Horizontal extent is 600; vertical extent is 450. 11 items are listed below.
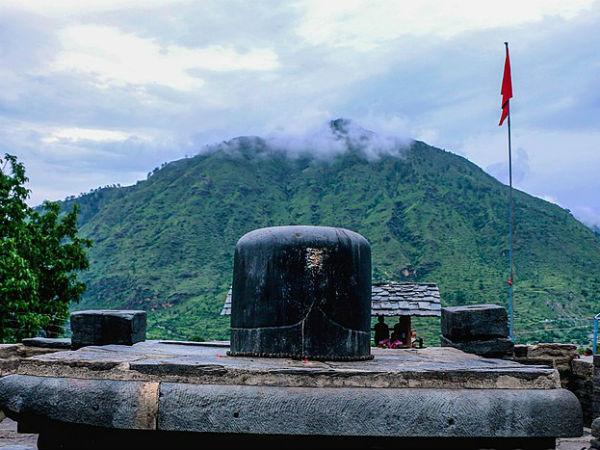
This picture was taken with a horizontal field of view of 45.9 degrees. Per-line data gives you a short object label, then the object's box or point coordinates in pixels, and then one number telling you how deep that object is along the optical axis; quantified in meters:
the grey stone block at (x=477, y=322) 6.67
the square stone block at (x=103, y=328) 6.51
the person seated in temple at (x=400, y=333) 14.89
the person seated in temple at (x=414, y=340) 14.62
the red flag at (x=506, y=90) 18.27
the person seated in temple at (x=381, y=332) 15.05
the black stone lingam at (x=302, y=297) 5.51
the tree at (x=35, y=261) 16.62
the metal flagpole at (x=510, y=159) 16.08
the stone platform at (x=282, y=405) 4.51
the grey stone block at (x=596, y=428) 6.48
